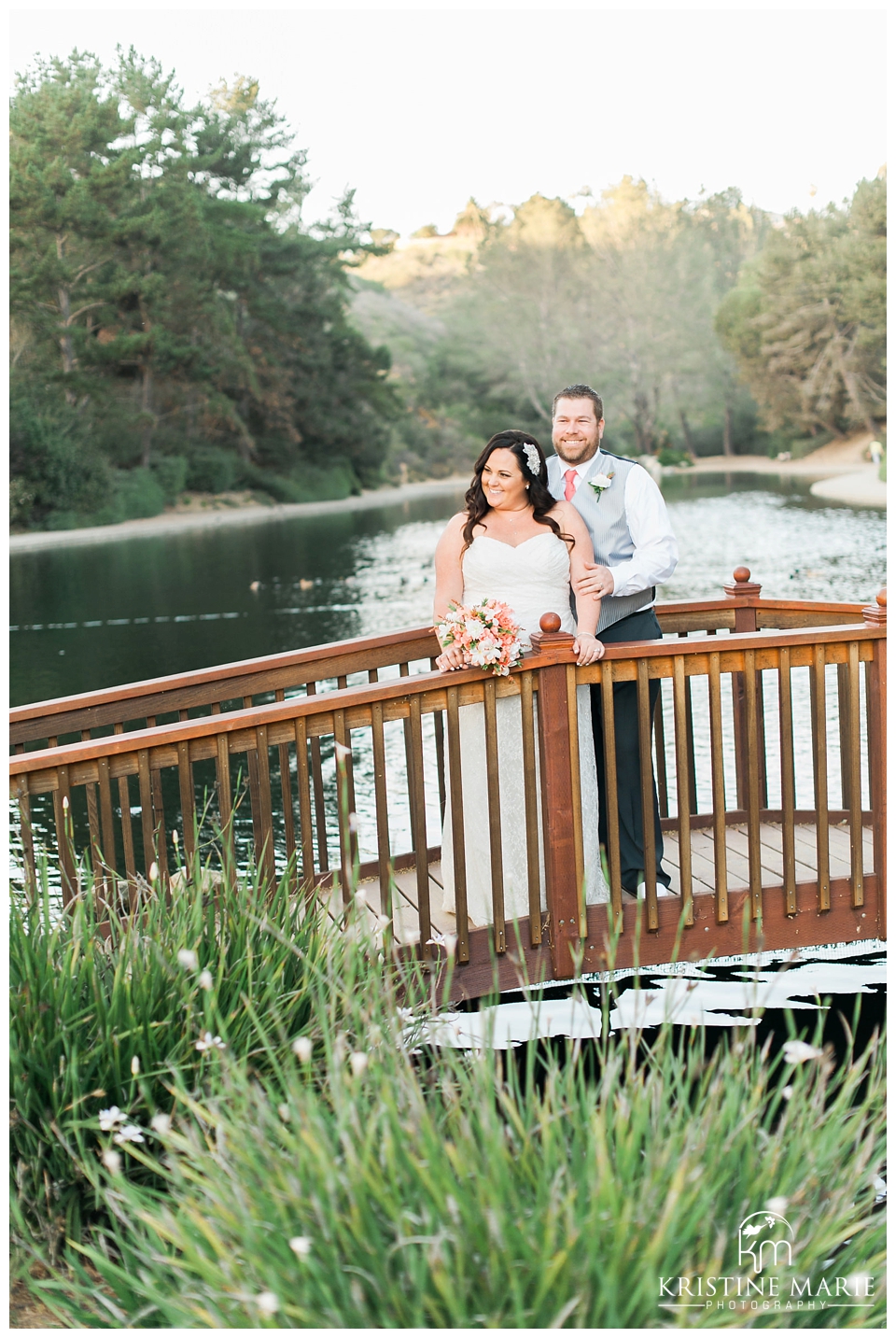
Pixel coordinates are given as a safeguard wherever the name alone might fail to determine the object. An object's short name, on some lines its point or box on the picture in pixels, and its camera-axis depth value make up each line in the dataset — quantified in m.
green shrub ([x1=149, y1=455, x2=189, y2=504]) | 35.78
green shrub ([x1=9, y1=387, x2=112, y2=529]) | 31.41
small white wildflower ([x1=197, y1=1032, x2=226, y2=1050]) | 2.22
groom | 4.29
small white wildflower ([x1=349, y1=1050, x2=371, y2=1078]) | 1.99
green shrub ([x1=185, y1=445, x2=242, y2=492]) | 37.56
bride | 4.23
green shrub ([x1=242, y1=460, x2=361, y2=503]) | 40.38
